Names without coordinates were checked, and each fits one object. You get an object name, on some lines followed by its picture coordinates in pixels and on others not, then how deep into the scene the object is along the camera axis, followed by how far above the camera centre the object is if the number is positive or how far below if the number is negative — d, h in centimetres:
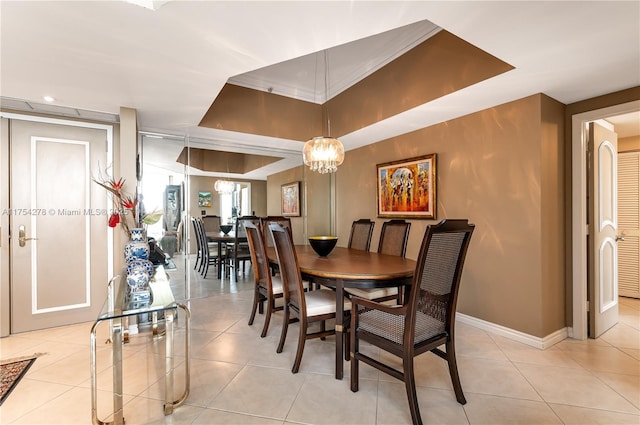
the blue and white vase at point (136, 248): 202 -23
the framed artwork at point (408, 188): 355 +33
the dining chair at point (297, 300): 217 -70
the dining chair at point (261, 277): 273 -65
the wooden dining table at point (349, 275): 204 -44
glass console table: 151 -68
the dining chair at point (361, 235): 351 -27
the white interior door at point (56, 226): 299 -11
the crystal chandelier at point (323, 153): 317 +67
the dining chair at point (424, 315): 160 -63
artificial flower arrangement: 235 +6
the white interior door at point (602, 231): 283 -20
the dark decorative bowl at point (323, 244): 279 -30
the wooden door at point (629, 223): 394 -16
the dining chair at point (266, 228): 362 -16
